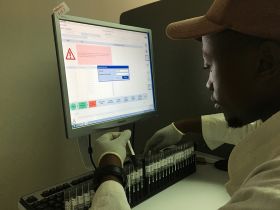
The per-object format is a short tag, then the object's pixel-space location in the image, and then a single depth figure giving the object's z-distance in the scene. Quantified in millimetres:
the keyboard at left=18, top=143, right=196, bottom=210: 739
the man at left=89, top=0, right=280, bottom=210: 410
